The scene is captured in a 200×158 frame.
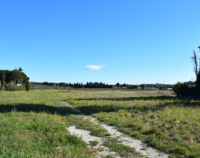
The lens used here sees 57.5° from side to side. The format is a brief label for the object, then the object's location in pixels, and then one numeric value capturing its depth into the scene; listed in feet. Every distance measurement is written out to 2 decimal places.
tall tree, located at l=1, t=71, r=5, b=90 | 181.14
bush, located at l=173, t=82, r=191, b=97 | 99.66
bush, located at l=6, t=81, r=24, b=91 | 182.34
